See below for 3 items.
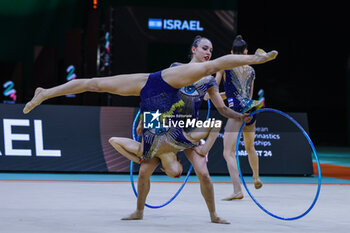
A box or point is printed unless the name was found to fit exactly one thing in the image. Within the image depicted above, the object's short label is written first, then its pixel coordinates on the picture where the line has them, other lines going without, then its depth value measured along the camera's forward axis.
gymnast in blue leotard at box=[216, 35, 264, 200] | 12.95
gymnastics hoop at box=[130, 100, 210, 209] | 10.85
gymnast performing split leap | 9.50
